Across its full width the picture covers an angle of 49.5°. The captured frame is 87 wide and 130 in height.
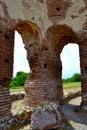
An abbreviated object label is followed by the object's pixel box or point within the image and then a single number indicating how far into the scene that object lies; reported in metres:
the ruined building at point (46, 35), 3.85
